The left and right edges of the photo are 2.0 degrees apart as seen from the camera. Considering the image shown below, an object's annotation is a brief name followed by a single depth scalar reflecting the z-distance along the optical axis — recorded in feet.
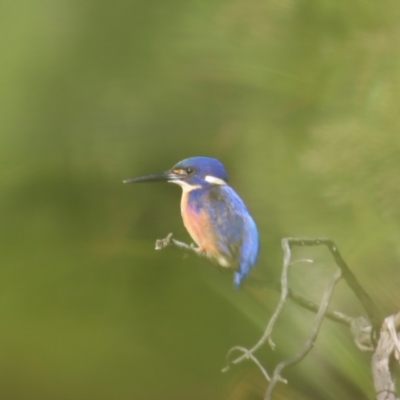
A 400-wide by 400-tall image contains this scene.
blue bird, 35.18
